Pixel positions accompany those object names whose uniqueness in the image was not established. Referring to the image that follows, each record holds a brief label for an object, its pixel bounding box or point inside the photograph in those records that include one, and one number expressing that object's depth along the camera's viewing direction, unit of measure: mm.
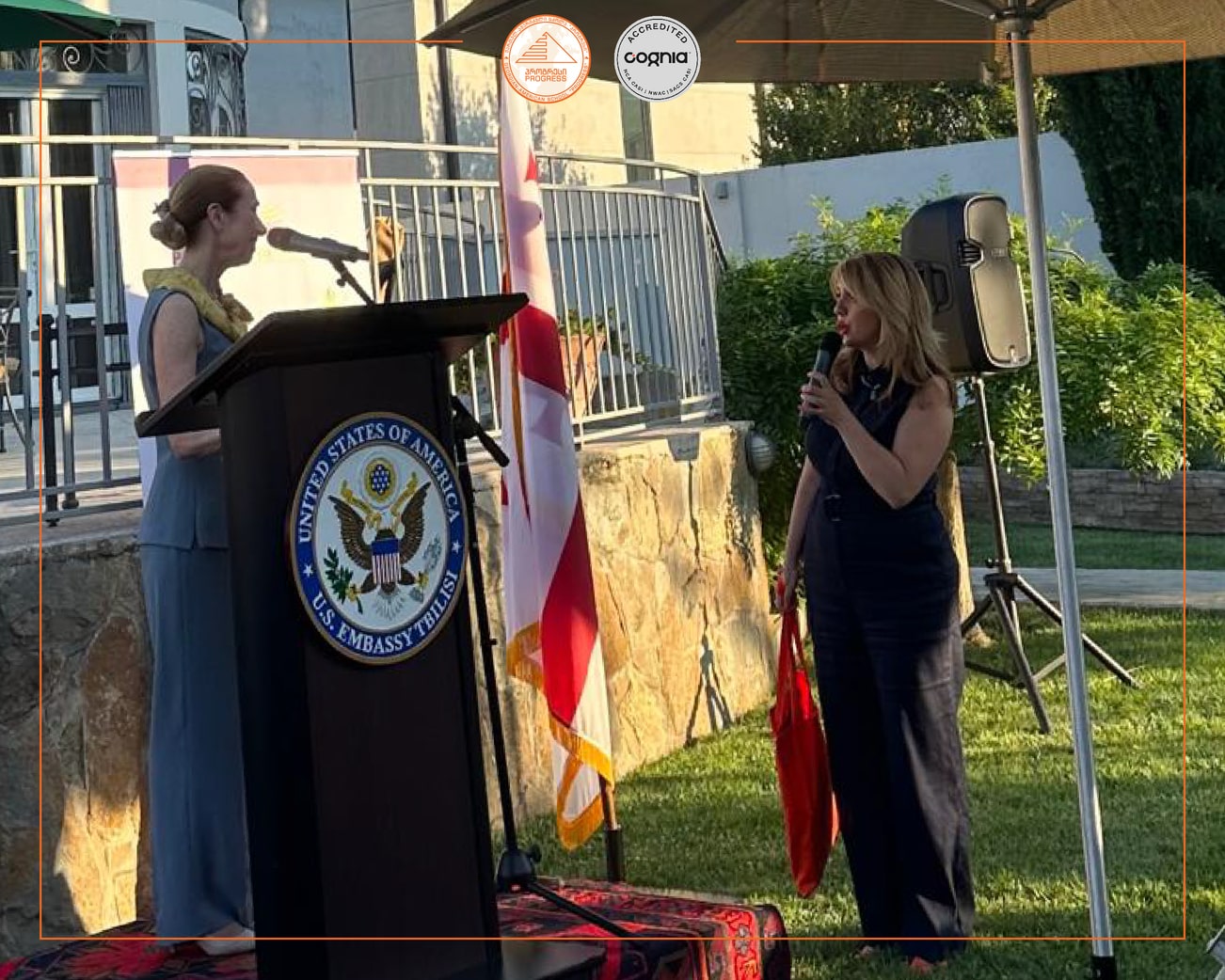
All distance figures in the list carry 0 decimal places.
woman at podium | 4301
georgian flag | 5652
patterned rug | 3986
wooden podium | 3410
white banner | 5500
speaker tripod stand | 8414
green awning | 9602
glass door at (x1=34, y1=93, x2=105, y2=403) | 5664
